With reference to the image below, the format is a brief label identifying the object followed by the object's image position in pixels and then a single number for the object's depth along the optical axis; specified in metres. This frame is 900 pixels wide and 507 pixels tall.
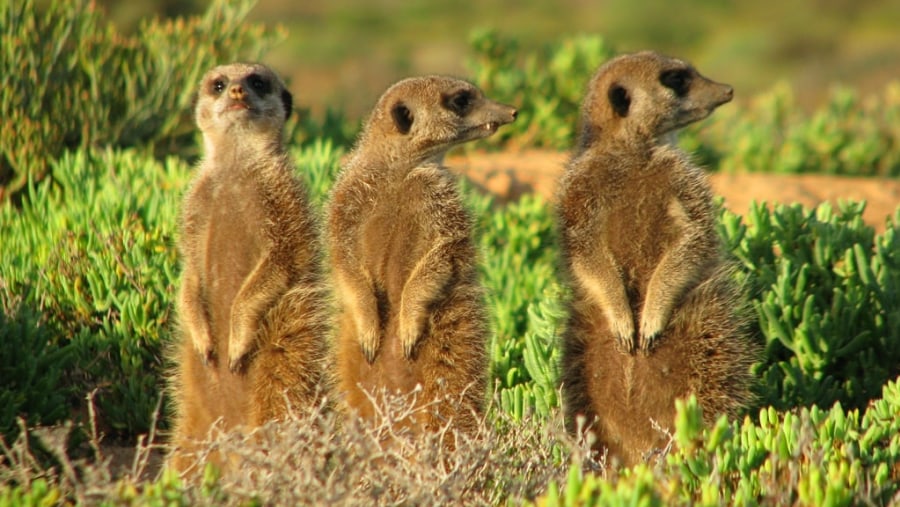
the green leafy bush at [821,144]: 19.31
